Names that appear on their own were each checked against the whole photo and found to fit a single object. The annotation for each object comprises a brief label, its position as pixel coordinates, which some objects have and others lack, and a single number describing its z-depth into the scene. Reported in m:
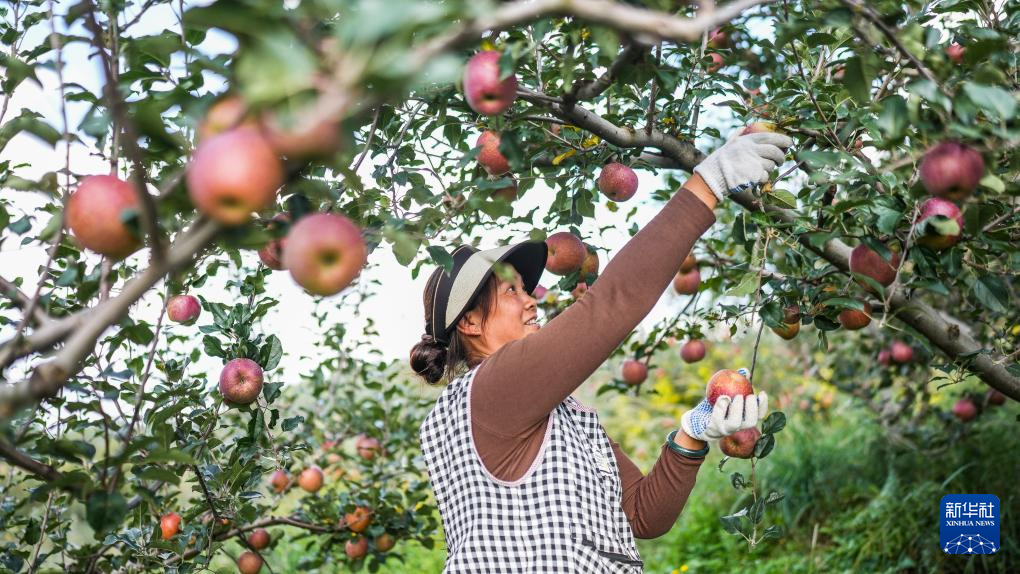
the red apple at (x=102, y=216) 0.92
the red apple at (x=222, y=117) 0.73
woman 1.51
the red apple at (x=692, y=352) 3.08
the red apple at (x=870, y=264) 1.78
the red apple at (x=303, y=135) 0.65
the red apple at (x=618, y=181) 1.94
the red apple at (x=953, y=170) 1.04
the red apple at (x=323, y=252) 0.82
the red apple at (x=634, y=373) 2.88
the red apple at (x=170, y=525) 2.53
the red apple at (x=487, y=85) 1.13
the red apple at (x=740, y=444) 1.95
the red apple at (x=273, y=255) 1.24
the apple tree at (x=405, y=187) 0.71
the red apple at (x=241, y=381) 1.79
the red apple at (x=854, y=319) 2.10
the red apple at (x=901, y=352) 3.31
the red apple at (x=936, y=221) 1.45
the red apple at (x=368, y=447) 3.28
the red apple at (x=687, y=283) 2.81
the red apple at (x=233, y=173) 0.69
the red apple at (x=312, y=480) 3.13
